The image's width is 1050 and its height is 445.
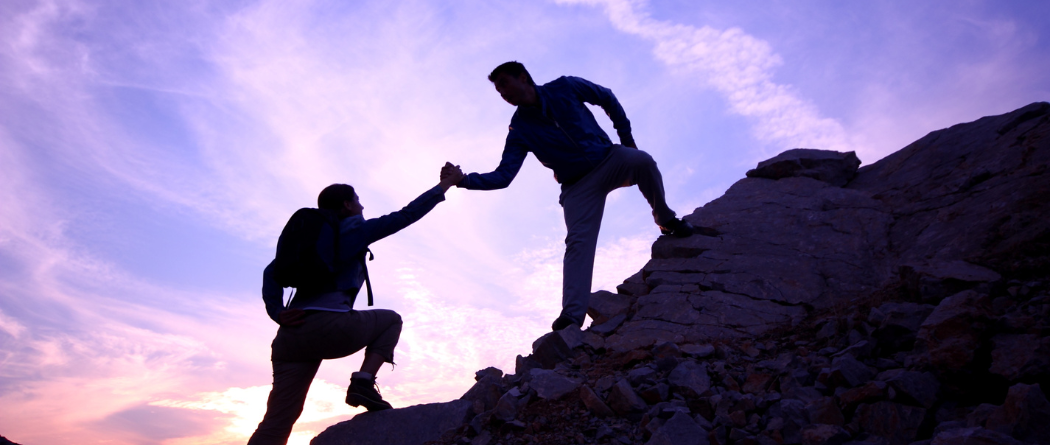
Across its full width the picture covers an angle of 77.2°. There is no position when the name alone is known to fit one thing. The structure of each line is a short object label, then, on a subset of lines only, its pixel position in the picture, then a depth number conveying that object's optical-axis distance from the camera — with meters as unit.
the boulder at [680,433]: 2.95
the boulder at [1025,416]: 2.37
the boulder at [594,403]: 3.45
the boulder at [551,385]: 3.73
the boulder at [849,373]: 3.14
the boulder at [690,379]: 3.44
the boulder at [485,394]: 4.07
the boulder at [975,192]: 4.22
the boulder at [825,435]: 2.73
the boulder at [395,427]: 3.83
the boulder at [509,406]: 3.61
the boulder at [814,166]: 7.01
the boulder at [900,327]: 3.43
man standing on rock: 5.13
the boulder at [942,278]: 3.63
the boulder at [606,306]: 5.19
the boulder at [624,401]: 3.39
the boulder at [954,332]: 2.90
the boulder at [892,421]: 2.71
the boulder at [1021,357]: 2.68
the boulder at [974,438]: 2.20
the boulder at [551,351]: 4.49
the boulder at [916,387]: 2.83
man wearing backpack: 3.43
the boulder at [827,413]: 2.87
